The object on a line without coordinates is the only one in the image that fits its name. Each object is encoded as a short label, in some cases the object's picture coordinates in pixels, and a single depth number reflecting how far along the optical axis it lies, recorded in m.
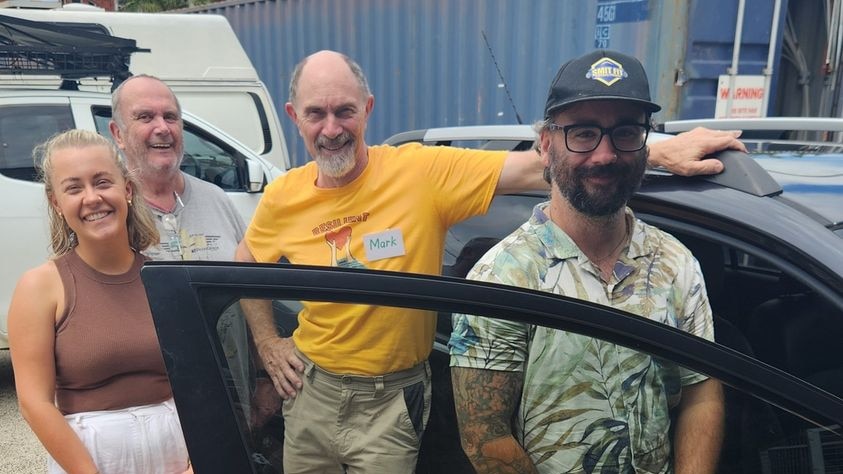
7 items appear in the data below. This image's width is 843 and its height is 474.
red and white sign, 4.74
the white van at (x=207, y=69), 5.91
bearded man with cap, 1.15
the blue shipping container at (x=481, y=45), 4.66
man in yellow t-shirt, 1.24
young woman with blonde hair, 1.49
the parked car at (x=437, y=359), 1.10
